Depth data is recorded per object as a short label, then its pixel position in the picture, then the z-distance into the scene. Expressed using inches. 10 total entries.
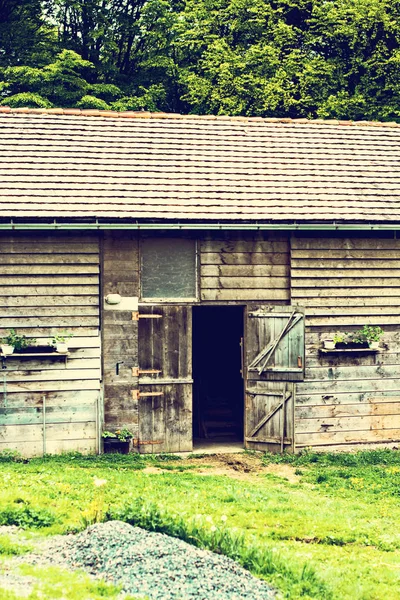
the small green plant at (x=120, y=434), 508.1
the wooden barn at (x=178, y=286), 506.9
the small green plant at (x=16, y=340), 496.7
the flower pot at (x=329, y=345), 537.6
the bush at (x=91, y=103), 1024.9
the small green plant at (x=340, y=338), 540.1
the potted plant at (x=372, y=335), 546.0
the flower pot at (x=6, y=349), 493.0
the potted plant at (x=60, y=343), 502.6
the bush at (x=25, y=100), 981.8
